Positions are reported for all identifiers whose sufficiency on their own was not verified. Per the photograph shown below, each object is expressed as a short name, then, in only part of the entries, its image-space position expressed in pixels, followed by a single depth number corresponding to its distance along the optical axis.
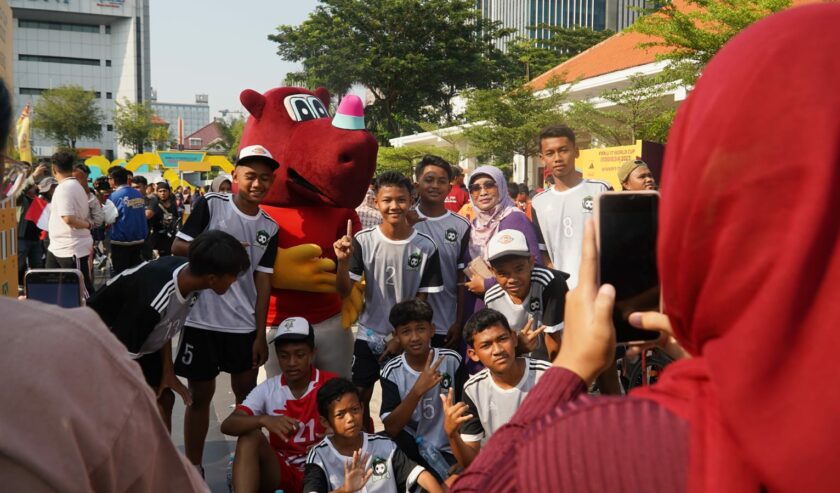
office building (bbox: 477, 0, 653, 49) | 69.12
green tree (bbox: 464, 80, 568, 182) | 20.19
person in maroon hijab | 0.80
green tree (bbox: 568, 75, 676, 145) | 15.07
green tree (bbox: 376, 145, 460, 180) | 27.19
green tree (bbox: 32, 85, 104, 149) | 51.03
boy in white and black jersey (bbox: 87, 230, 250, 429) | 3.79
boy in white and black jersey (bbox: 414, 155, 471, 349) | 4.99
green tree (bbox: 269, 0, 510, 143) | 35.38
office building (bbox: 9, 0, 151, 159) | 77.00
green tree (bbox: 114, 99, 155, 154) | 57.09
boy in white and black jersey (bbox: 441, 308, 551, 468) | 3.78
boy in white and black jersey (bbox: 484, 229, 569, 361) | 4.31
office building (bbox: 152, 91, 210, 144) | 185.75
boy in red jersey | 3.95
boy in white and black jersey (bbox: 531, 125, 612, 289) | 4.85
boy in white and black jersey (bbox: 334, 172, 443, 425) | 4.73
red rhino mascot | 4.80
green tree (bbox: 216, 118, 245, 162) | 67.74
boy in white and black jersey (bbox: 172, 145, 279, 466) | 4.53
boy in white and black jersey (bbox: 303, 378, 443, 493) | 3.63
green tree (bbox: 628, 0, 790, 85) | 12.26
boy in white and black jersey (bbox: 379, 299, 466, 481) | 4.03
